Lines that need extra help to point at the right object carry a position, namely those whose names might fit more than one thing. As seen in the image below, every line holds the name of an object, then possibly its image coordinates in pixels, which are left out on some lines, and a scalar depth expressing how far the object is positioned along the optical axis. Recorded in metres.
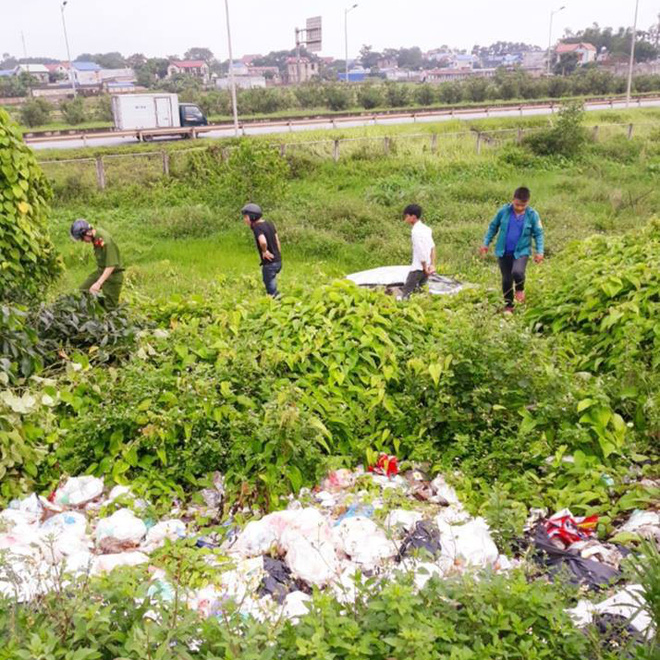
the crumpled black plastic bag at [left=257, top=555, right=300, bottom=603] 3.60
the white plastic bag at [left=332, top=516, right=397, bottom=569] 3.87
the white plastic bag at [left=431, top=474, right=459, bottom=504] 4.50
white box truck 27.86
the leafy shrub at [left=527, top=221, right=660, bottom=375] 5.43
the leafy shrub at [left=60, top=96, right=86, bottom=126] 38.00
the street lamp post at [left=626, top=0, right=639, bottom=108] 34.12
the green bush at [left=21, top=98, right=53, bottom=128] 36.34
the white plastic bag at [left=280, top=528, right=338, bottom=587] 3.72
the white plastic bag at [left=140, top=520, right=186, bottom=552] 4.17
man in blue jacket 7.45
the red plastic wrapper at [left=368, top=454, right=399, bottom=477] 4.90
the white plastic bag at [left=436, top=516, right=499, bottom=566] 3.73
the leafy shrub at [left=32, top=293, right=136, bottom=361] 5.96
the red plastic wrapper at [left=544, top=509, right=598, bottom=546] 3.97
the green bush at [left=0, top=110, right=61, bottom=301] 6.56
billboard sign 56.50
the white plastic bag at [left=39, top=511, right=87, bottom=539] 4.19
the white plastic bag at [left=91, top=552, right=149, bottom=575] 3.86
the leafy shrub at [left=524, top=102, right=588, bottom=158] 20.86
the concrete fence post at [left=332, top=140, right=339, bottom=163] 20.27
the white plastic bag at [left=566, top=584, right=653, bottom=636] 3.17
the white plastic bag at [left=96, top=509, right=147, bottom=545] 4.14
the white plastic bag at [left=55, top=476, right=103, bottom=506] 4.54
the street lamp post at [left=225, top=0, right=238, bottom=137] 23.98
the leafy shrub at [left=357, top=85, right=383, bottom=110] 41.19
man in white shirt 7.57
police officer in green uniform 6.82
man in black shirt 8.08
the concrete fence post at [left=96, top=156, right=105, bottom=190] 17.27
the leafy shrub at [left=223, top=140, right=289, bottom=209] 14.55
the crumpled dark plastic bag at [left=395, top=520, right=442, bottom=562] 3.82
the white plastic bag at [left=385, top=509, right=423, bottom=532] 4.07
